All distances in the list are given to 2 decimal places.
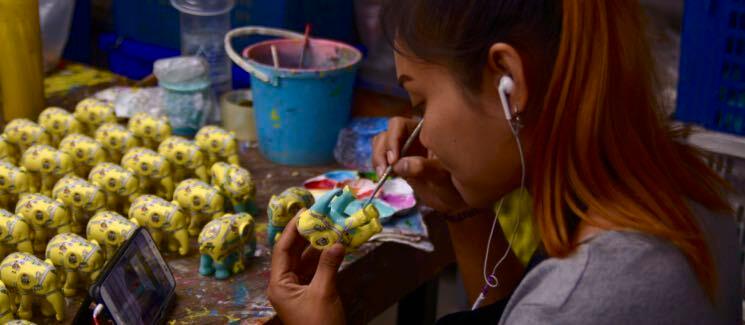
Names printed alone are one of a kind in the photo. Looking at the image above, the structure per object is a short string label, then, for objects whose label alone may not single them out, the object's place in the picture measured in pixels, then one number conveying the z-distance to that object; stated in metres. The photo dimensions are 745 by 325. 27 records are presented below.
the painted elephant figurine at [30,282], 1.11
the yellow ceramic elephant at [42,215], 1.29
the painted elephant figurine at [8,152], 1.55
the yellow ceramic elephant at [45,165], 1.44
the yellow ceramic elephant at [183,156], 1.51
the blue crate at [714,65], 1.50
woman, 0.82
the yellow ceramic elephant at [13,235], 1.23
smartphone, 1.03
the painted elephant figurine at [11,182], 1.38
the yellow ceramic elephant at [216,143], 1.58
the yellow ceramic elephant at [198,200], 1.36
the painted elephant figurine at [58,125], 1.66
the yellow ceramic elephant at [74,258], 1.17
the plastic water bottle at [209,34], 2.00
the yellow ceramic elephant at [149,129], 1.61
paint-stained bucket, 1.68
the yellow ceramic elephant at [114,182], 1.40
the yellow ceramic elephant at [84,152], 1.52
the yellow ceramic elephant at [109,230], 1.24
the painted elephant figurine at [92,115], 1.72
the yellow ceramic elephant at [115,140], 1.59
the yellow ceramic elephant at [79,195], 1.34
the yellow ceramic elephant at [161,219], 1.29
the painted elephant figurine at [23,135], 1.59
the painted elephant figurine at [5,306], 1.07
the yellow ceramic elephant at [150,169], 1.46
